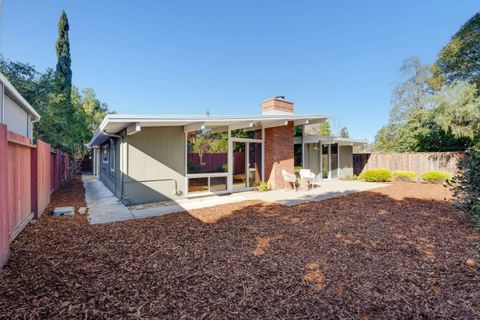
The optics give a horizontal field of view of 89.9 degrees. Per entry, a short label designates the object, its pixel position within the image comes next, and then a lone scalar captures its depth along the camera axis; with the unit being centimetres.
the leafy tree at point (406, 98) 2275
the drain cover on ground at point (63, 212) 665
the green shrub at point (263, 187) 1077
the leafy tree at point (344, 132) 4634
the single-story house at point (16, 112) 591
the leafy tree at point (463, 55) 1567
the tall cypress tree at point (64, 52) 1939
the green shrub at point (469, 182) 329
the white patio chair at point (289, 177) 1066
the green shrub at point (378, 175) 1448
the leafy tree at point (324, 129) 2694
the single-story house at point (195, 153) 779
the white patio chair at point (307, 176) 1148
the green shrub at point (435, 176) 1304
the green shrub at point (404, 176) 1436
